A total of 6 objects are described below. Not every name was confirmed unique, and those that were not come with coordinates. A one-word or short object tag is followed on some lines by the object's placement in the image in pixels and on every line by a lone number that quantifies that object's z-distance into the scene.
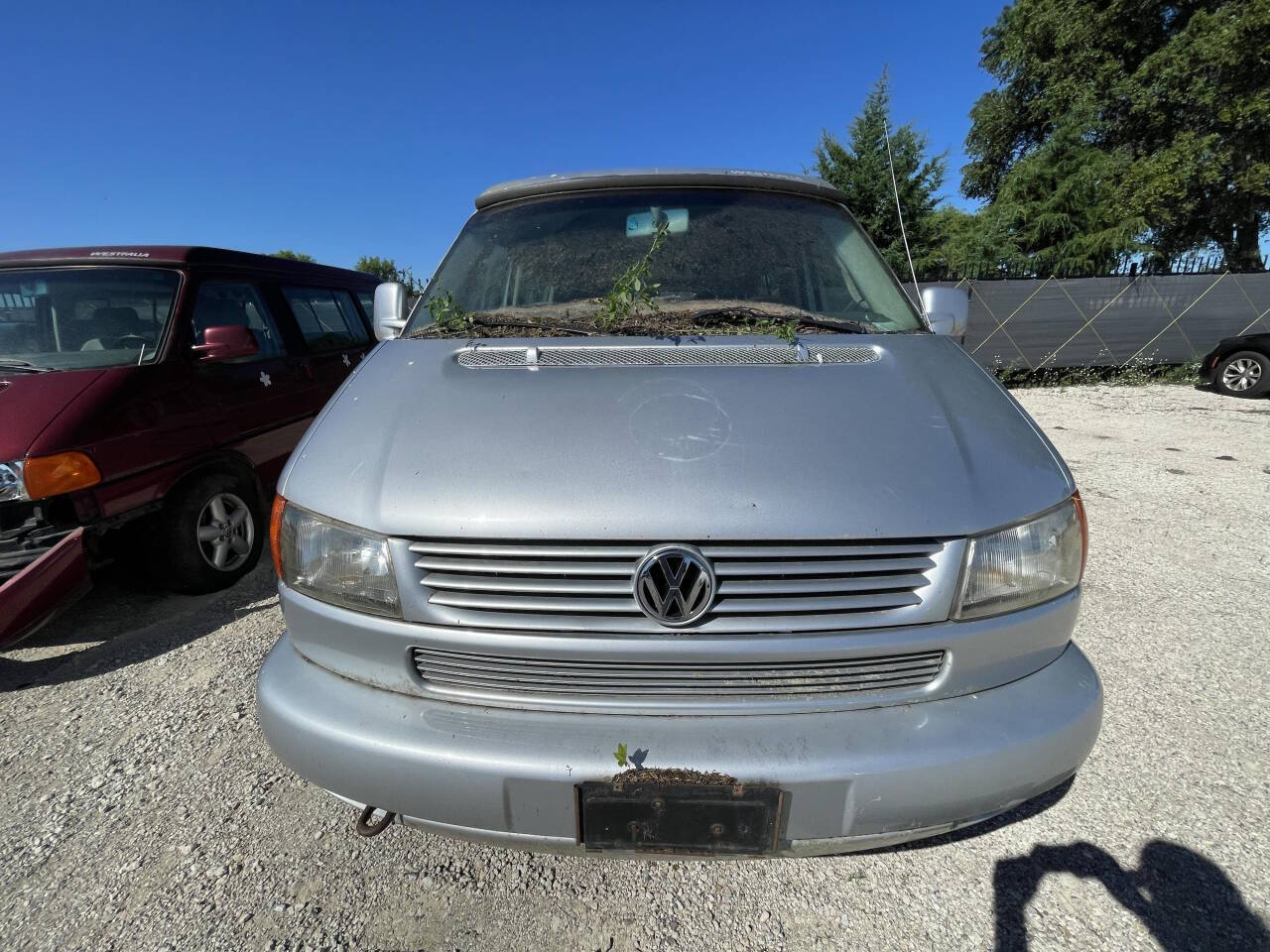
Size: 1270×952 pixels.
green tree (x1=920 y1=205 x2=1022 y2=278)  15.30
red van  2.53
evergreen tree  19.80
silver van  1.24
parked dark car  9.45
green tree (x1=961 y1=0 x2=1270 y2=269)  14.90
